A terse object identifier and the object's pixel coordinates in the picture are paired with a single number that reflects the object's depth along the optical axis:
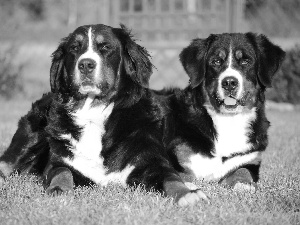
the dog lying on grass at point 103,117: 4.55
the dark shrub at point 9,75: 12.67
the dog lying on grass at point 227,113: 5.02
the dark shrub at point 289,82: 11.45
